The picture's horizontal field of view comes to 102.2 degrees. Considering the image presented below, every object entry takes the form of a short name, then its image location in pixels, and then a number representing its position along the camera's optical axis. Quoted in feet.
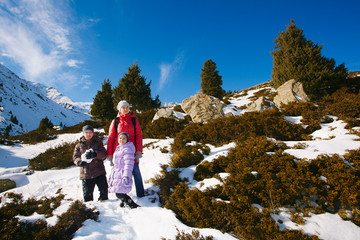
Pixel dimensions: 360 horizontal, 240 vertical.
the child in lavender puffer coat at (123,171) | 10.64
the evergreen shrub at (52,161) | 22.43
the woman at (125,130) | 12.90
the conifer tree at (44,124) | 71.67
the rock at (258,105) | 37.22
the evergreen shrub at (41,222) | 7.09
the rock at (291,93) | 32.60
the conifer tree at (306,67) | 33.47
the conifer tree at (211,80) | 71.41
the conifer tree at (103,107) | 64.28
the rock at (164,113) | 38.27
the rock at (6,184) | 17.04
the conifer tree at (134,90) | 57.82
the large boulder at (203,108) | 34.01
